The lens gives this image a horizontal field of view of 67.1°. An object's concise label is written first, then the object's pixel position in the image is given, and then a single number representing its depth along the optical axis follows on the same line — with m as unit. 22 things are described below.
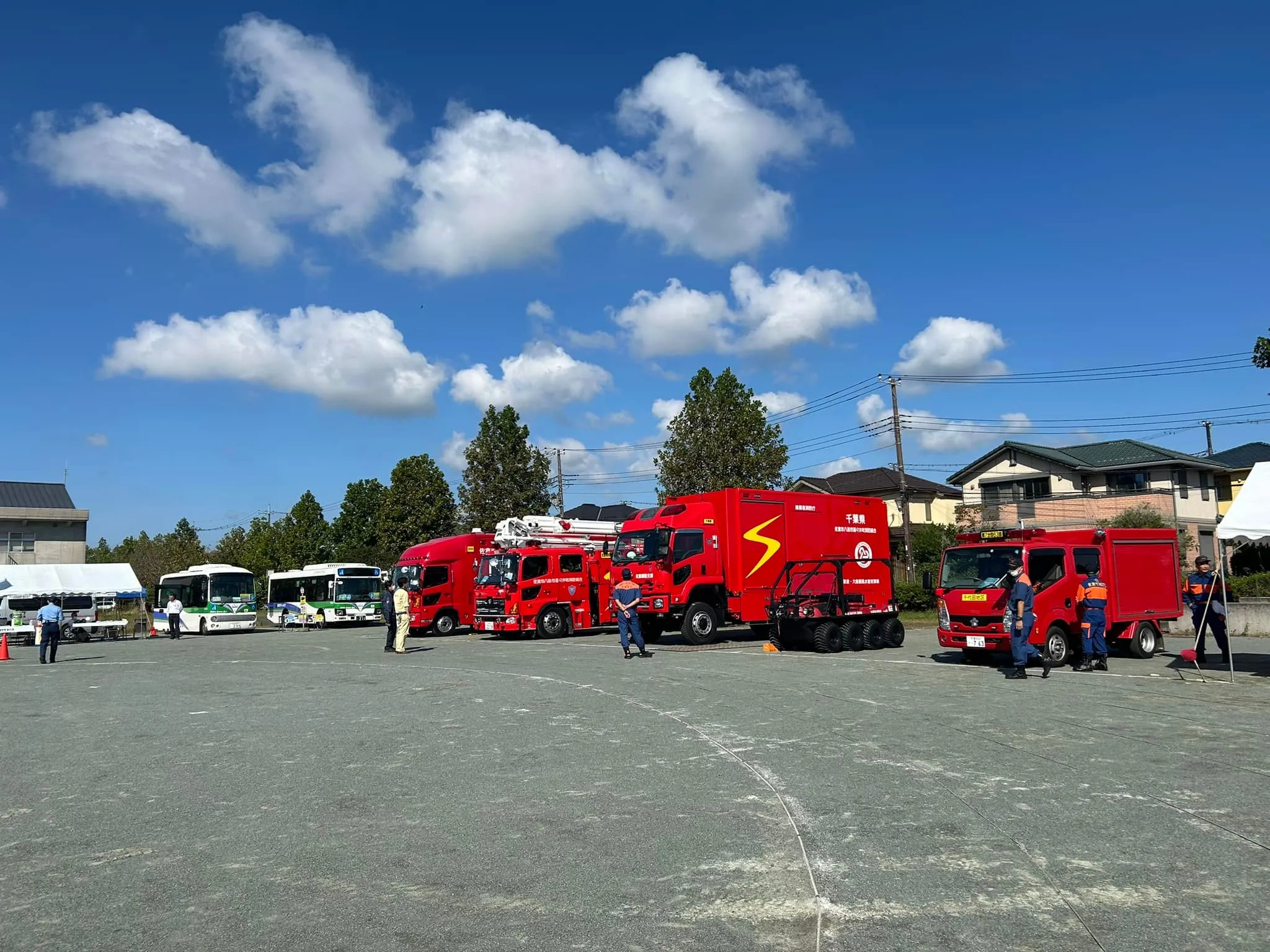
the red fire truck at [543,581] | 27.53
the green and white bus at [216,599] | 41.41
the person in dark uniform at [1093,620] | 16.14
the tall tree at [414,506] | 53.44
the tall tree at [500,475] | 48.59
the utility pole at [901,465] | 37.44
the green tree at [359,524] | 61.06
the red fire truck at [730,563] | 23.25
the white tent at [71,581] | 38.97
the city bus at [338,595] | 43.38
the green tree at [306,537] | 65.00
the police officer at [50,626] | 24.30
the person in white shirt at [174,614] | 39.12
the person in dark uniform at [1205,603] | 16.34
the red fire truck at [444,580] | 31.97
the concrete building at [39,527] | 56.00
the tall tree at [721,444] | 36.84
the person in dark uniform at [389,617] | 24.59
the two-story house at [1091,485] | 46.78
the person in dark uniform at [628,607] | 20.03
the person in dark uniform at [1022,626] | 15.49
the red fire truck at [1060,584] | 17.45
